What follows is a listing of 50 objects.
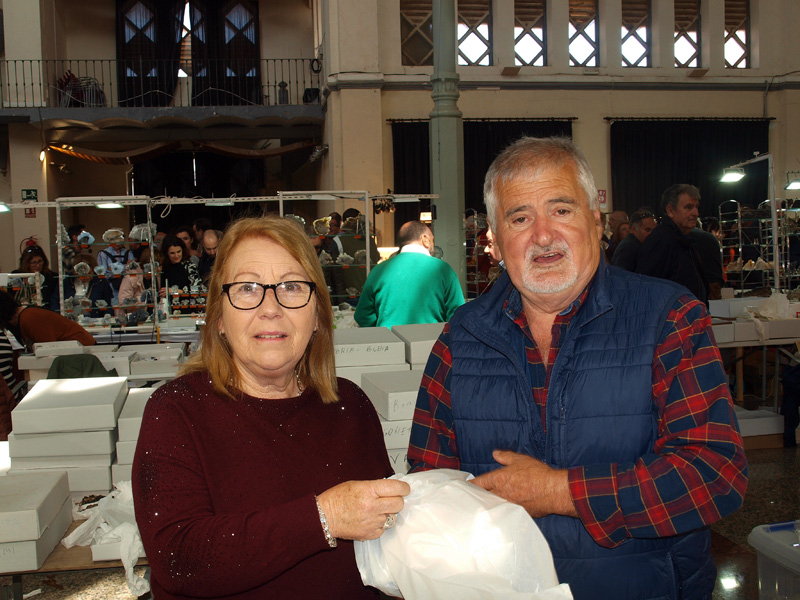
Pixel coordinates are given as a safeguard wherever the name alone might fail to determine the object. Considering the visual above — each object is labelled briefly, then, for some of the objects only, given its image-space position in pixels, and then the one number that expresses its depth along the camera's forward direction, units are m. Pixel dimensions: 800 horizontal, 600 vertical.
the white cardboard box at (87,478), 2.45
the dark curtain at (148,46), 15.33
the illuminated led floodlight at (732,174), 10.70
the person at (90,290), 6.79
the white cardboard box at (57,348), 4.48
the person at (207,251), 6.81
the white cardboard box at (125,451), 2.46
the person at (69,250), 6.83
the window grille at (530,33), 12.89
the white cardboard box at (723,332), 5.11
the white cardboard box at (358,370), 2.86
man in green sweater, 4.14
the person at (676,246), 5.26
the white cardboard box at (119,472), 2.47
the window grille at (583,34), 12.95
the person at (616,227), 8.41
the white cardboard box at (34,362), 4.36
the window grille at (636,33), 13.11
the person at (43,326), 5.12
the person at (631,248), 6.40
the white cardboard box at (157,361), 3.94
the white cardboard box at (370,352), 2.87
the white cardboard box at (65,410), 2.38
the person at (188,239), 7.56
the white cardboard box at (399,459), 2.38
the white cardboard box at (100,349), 4.47
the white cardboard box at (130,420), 2.46
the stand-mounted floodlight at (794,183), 9.37
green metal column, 4.97
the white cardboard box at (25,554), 1.96
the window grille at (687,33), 13.21
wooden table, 2.06
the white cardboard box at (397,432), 2.36
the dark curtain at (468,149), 12.54
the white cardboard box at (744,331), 5.15
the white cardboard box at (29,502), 1.95
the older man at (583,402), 1.35
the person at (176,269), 7.12
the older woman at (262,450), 1.29
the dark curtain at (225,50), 15.38
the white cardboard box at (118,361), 4.14
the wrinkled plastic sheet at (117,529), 2.10
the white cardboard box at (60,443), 2.41
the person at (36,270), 6.78
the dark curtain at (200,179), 16.34
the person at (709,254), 6.49
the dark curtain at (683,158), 13.12
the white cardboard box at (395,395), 2.34
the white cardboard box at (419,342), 2.89
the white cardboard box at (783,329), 5.18
